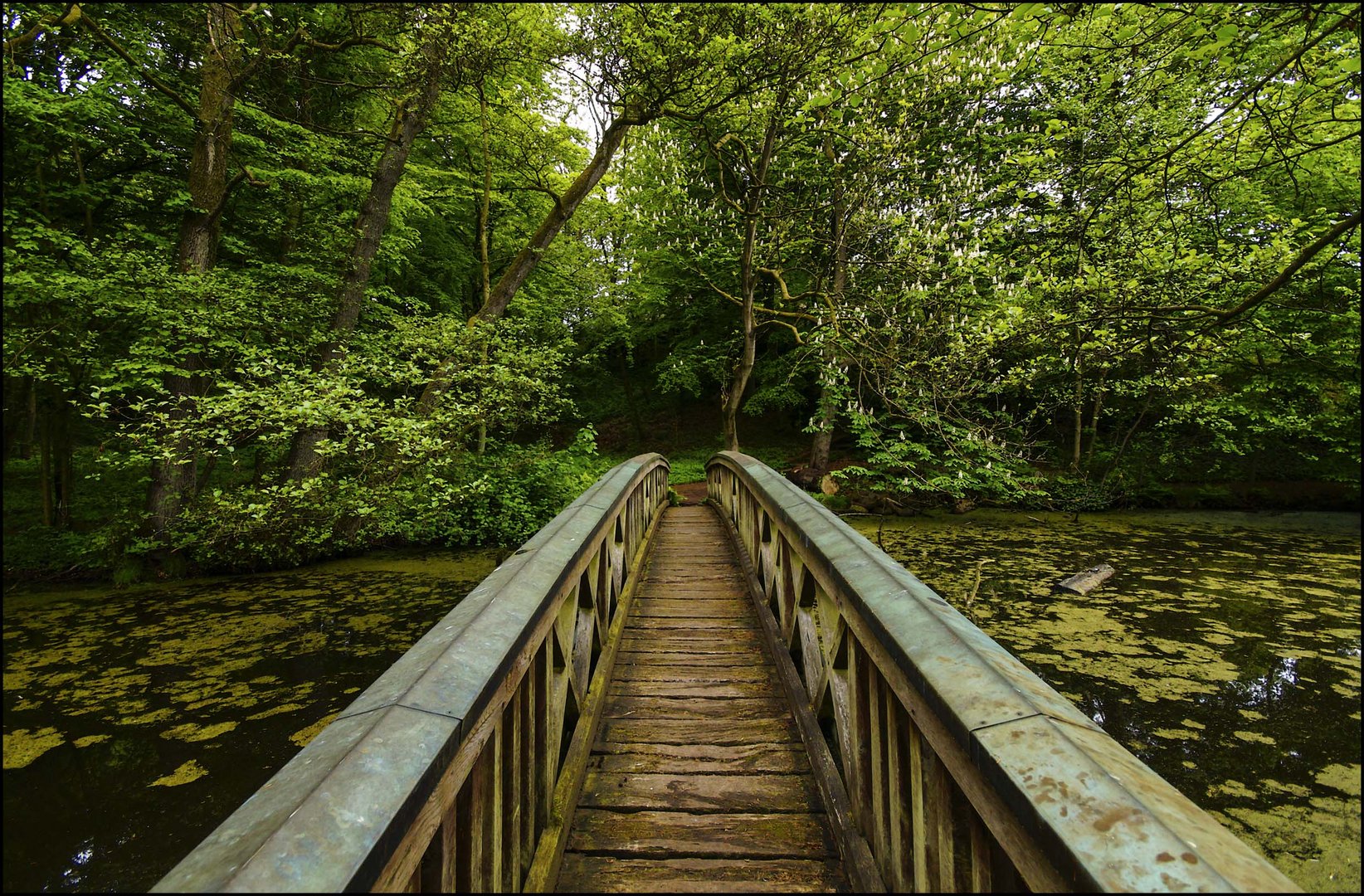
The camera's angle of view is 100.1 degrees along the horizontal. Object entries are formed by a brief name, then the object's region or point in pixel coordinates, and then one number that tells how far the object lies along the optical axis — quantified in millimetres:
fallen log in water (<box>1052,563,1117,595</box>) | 6648
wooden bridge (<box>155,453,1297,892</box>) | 784
